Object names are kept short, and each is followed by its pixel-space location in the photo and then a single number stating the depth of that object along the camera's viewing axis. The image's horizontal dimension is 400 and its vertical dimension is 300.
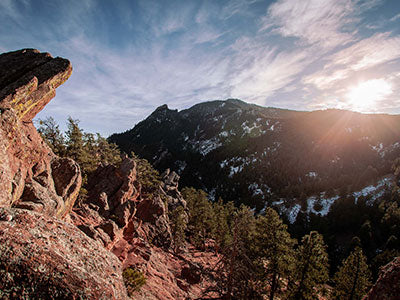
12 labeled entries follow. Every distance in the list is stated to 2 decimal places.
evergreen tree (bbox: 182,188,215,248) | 49.25
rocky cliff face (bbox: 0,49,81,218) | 11.12
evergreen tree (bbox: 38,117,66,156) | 29.16
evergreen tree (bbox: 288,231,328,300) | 21.05
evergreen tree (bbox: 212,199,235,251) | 42.91
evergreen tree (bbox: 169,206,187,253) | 37.46
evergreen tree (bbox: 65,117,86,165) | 29.89
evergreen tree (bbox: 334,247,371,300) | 23.30
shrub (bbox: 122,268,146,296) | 14.02
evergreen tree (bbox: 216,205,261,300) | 15.17
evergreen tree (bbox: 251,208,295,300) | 21.64
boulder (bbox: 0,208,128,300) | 5.61
